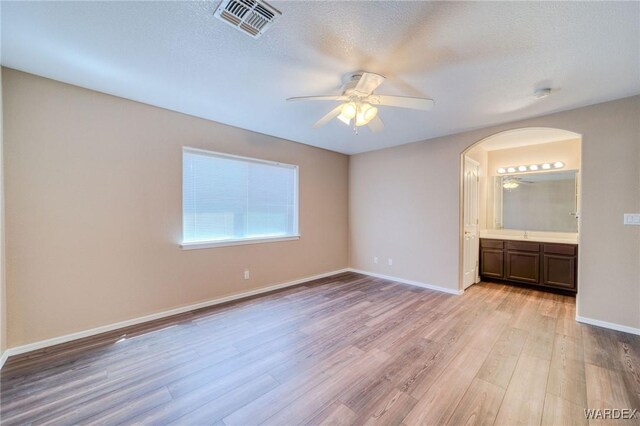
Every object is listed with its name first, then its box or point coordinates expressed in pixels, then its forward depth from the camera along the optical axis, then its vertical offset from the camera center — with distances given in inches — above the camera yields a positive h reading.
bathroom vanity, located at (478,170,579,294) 158.1 -16.7
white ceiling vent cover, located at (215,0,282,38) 60.1 +47.9
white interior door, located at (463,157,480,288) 166.2 -8.6
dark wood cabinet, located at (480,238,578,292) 154.0 -34.9
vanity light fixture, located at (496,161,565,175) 177.3 +30.7
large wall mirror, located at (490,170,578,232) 175.2 +5.7
